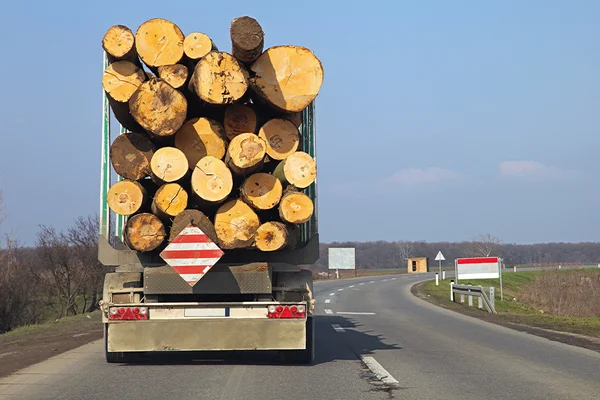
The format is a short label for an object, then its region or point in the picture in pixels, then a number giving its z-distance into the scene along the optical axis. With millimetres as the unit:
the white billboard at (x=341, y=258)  69375
